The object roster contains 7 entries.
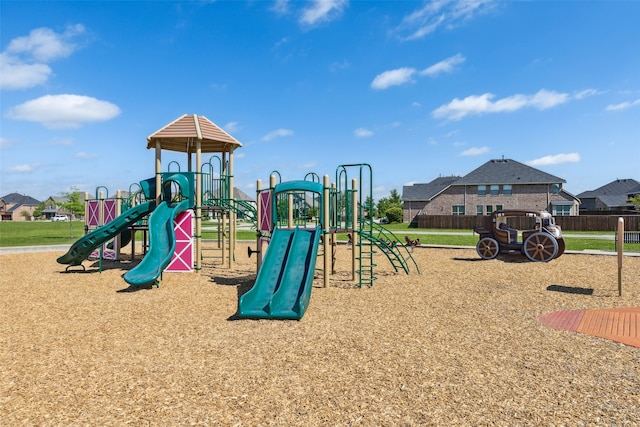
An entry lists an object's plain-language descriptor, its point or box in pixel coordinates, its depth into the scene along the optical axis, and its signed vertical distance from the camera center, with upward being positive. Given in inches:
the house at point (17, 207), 4704.7 +199.4
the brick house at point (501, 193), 1860.2 +127.9
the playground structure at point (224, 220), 348.2 +1.5
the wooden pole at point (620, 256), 379.2 -37.0
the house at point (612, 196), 2857.8 +178.0
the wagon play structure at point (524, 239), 605.0 -33.6
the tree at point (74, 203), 1612.2 +81.3
